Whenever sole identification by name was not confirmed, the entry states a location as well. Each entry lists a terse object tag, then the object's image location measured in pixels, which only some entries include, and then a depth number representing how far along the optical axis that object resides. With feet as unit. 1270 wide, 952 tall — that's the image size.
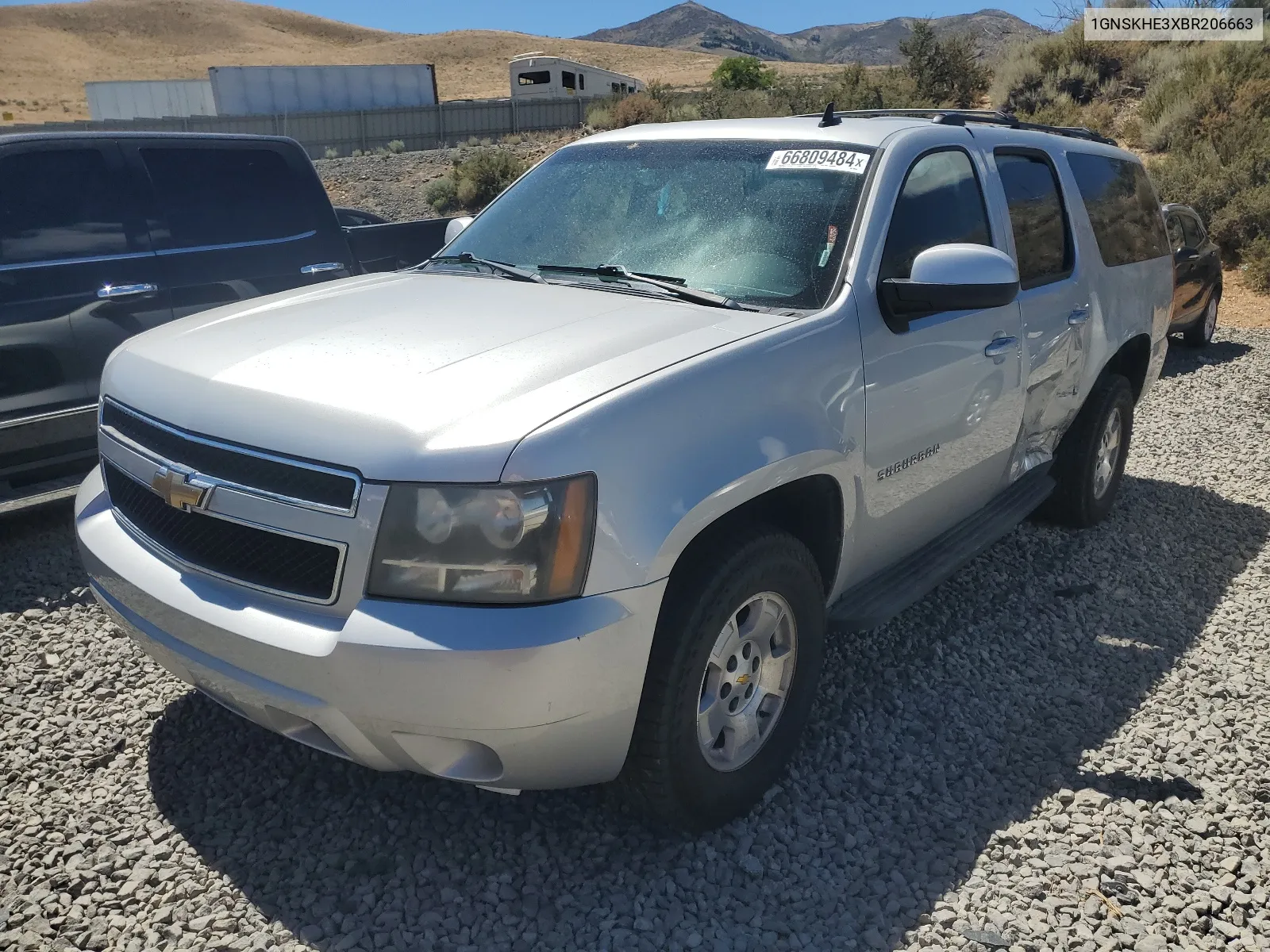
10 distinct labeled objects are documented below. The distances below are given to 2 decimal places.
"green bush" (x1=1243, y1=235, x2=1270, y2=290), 44.52
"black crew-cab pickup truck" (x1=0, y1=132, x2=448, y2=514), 15.01
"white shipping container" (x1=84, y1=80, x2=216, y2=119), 145.59
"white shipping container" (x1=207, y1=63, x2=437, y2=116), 136.05
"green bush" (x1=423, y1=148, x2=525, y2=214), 74.74
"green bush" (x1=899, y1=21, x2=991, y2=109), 77.61
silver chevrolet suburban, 7.43
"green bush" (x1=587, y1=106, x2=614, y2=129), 107.71
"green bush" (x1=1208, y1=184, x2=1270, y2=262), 47.01
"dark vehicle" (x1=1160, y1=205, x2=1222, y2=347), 30.17
